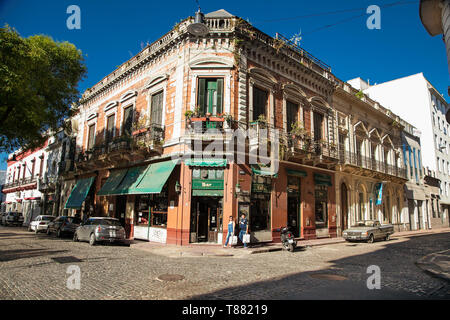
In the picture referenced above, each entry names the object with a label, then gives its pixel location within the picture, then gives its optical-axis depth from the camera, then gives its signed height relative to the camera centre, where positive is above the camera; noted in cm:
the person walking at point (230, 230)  1415 -108
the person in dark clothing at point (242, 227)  1454 -96
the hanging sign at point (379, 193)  2595 +146
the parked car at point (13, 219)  3322 -170
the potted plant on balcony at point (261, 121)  1592 +473
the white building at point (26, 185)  3610 +264
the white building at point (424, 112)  3625 +1231
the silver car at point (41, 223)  2275 -144
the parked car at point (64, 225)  1917 -134
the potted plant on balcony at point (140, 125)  1833 +507
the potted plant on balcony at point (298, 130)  1811 +478
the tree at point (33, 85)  1347 +627
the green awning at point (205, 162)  1516 +230
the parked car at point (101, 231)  1492 -131
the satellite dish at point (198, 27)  1407 +859
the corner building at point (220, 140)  1534 +386
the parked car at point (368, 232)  1805 -139
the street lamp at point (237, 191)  1505 +83
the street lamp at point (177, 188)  1540 +96
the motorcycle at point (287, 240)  1446 -156
